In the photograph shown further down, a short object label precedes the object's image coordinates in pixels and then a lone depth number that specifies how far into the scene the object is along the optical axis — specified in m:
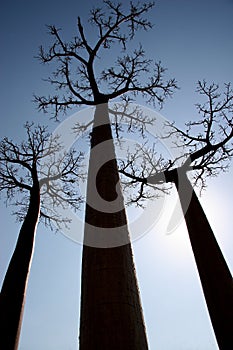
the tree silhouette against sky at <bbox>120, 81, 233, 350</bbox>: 3.75
